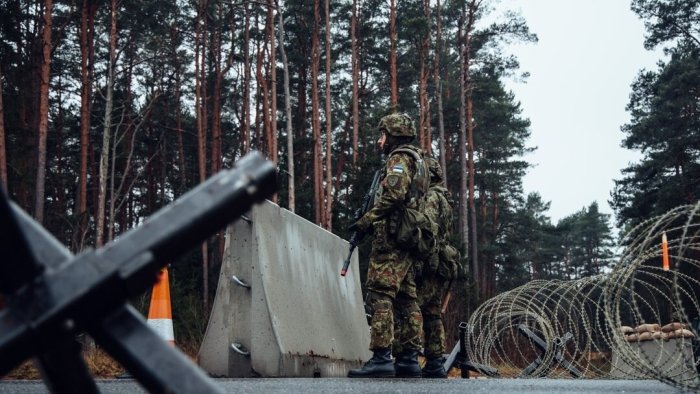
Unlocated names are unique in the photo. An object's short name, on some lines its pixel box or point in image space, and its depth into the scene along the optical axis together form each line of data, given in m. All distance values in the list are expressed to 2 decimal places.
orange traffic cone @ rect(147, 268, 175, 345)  7.01
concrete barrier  7.36
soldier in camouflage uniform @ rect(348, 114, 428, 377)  7.62
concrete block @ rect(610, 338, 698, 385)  4.95
